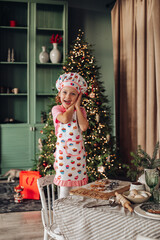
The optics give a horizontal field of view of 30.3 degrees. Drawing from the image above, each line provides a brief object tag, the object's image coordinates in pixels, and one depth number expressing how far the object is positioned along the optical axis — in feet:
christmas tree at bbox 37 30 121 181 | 12.42
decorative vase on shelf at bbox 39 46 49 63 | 15.30
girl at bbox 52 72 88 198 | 7.16
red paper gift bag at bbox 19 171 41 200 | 11.68
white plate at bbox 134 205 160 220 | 3.99
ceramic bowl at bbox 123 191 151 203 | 4.64
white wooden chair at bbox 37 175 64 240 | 5.00
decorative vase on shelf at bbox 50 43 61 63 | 15.23
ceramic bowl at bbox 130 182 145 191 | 5.01
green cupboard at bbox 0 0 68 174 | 15.10
